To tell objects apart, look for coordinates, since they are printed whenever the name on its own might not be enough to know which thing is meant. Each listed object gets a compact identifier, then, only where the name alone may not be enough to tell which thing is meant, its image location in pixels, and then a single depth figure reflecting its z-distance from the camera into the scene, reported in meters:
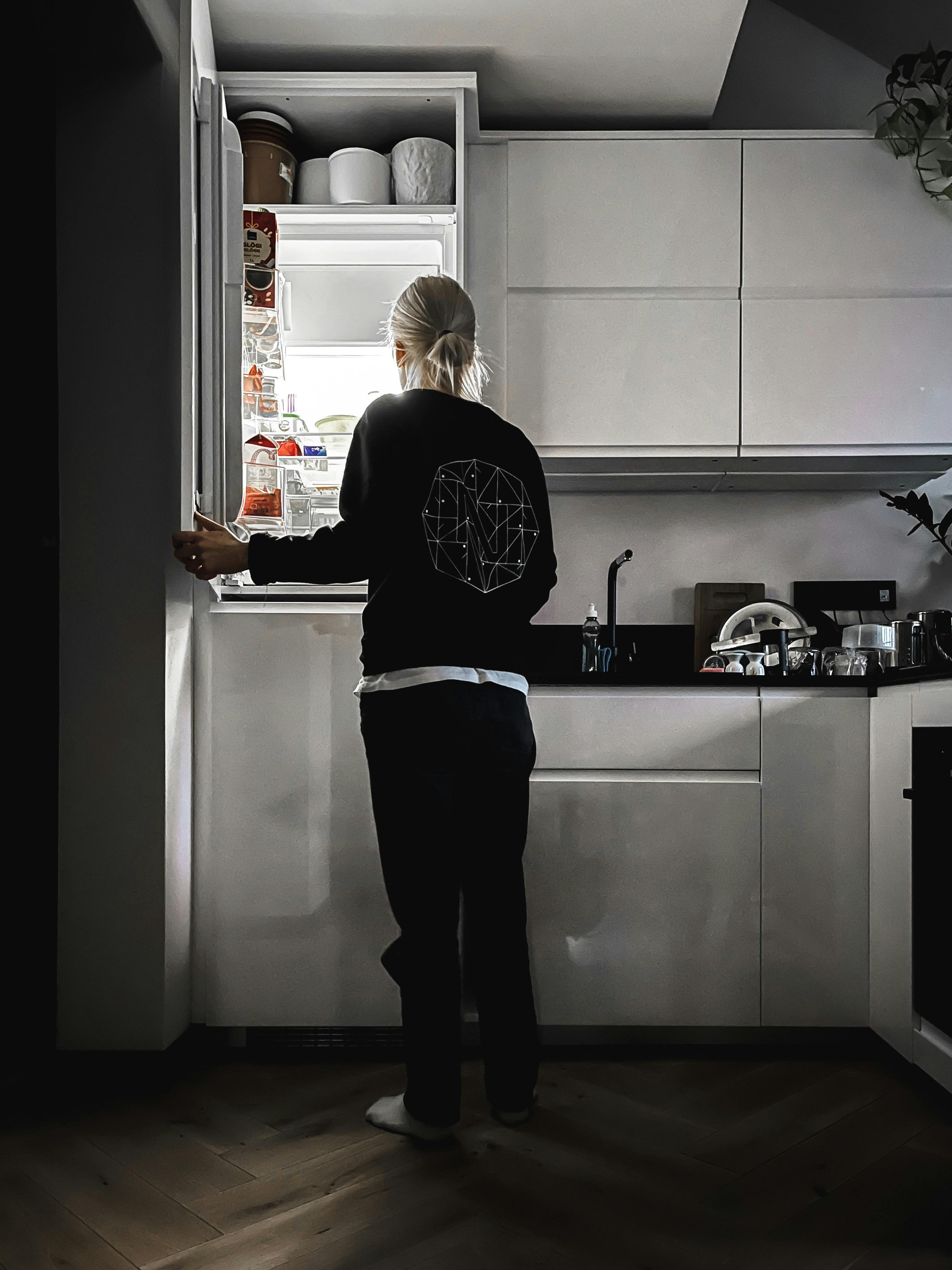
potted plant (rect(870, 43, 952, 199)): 2.49
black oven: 1.66
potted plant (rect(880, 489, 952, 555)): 2.64
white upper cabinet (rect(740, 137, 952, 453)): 2.50
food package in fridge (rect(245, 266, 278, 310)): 2.19
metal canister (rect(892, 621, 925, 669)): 2.46
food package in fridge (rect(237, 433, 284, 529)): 2.16
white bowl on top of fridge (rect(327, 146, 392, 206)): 2.43
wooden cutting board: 2.74
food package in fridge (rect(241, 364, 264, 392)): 2.24
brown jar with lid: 2.41
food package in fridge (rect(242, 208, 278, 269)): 2.19
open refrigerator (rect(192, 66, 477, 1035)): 1.89
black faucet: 2.48
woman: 1.46
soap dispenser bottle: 2.47
